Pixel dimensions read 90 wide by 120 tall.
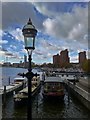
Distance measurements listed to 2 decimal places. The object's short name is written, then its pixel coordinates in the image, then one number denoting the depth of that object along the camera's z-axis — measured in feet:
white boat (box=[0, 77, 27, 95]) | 40.97
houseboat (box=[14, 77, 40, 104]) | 30.52
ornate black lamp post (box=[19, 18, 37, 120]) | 9.49
